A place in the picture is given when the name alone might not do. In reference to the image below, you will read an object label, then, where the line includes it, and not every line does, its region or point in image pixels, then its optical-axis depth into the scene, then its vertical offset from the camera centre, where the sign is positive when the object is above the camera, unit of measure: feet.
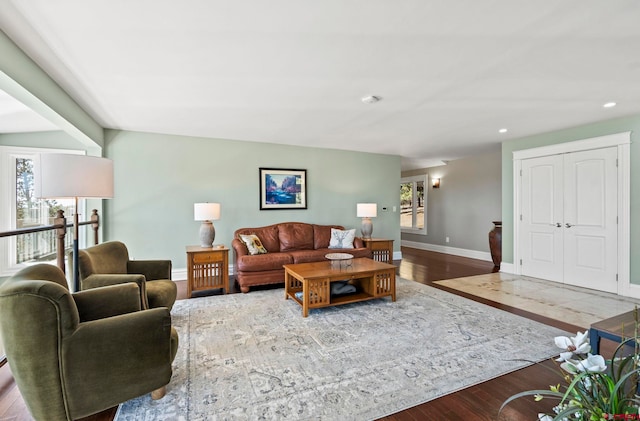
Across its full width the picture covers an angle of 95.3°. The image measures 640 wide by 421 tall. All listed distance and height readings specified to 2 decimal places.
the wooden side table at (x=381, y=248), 17.34 -2.39
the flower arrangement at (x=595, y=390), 2.14 -1.44
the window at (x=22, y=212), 13.58 -0.07
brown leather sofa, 13.34 -2.21
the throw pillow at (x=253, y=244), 14.29 -1.73
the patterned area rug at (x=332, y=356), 5.65 -3.76
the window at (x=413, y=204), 26.71 +0.37
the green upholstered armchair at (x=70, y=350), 4.42 -2.31
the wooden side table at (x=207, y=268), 12.80 -2.67
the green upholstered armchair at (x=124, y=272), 7.42 -1.80
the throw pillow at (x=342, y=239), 16.44 -1.75
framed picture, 17.37 +1.24
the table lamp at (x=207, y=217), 13.83 -0.36
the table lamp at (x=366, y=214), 17.83 -0.35
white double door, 13.03 -0.55
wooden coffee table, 10.30 -2.72
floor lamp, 6.66 +0.77
